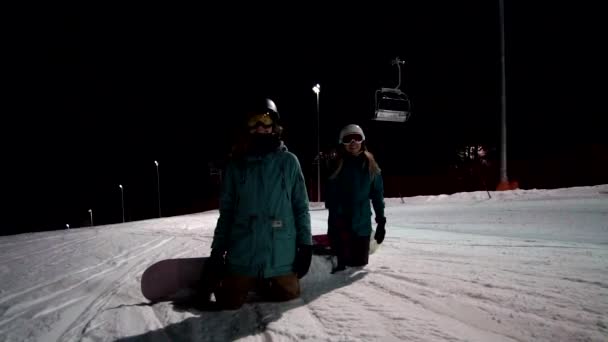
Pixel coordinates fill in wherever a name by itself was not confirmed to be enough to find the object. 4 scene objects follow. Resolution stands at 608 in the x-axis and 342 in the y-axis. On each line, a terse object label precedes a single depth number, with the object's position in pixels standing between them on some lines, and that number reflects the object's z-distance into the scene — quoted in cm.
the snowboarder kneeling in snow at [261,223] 286
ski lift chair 1188
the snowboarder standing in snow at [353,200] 408
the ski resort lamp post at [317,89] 2321
